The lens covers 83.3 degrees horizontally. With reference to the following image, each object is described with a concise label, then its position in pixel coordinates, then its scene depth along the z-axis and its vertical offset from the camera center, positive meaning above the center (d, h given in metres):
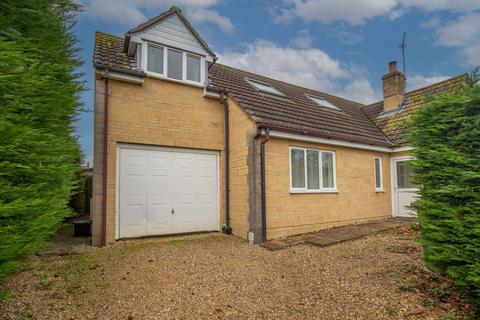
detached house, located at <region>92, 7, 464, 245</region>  7.51 +0.83
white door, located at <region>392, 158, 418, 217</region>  11.20 -0.38
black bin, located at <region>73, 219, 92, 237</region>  8.37 -1.46
